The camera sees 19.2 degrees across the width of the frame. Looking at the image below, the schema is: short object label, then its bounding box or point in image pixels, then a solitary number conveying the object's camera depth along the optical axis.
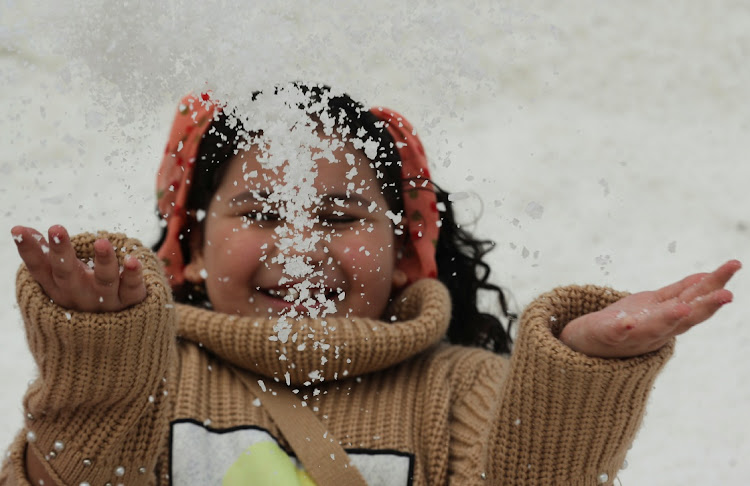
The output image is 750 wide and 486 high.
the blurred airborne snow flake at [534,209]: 1.92
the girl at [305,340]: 1.39
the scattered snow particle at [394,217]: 1.56
